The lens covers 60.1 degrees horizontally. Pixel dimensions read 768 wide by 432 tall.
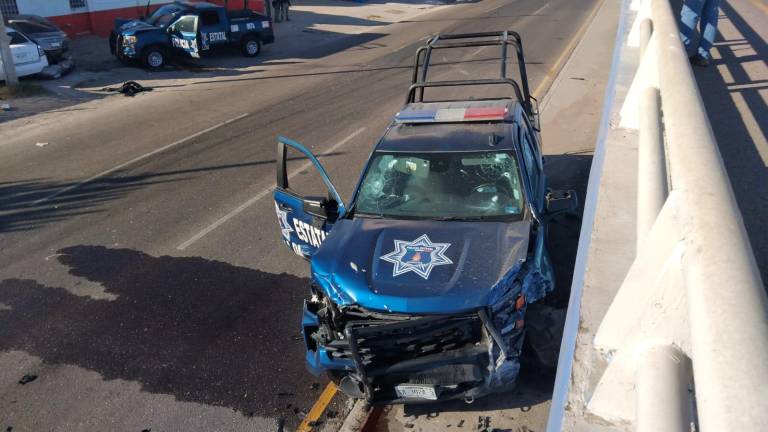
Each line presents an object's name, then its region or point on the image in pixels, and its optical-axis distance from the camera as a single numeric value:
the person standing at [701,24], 11.88
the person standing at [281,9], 31.38
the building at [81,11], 24.89
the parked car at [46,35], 20.09
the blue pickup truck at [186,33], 20.80
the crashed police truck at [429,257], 4.68
